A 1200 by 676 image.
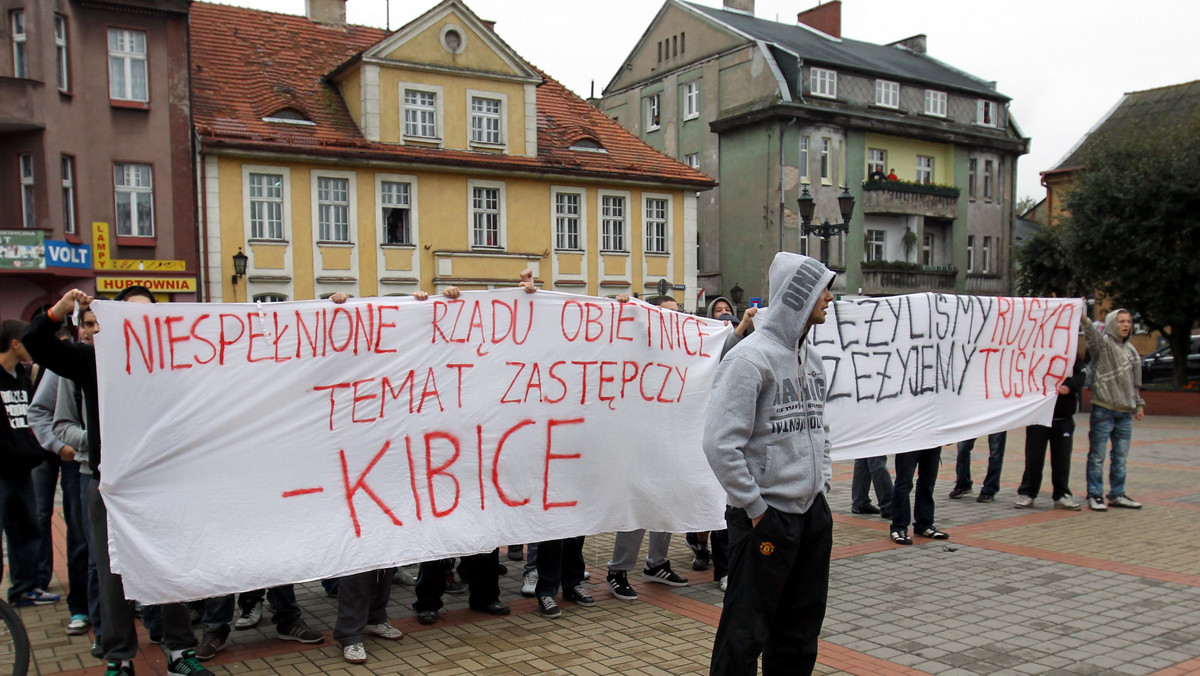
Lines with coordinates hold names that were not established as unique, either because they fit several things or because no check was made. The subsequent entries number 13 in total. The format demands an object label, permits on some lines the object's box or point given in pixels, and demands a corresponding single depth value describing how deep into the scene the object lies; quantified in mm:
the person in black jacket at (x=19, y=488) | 6609
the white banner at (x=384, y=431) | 5023
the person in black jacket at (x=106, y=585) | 4938
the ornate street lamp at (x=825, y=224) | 19219
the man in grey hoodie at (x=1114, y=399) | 9867
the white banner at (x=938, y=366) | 8547
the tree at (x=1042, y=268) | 36781
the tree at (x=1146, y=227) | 24922
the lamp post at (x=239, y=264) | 24089
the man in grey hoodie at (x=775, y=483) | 4051
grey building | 38500
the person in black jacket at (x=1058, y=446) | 10078
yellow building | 25469
